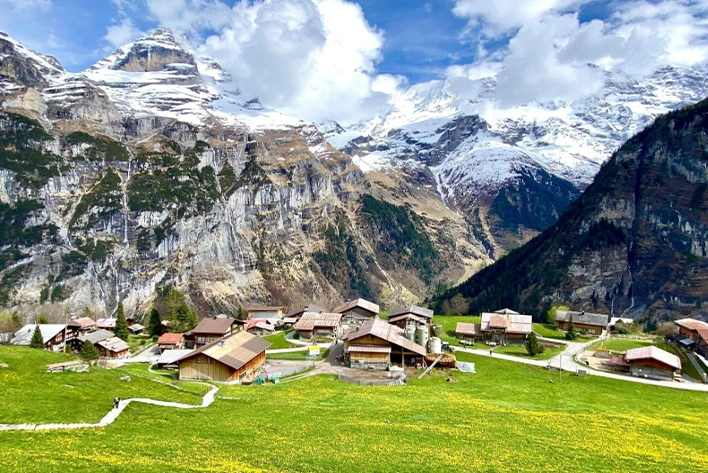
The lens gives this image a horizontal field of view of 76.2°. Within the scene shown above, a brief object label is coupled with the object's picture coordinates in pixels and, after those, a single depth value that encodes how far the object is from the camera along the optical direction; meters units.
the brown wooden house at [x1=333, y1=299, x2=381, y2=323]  115.56
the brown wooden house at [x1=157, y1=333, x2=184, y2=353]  93.88
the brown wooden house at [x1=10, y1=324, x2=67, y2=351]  90.78
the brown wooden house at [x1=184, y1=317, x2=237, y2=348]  96.50
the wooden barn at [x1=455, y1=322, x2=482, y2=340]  98.50
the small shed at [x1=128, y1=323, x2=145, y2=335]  129.00
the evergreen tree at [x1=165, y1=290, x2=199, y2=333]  114.19
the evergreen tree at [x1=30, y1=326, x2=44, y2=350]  82.16
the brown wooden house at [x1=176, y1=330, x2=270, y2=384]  60.72
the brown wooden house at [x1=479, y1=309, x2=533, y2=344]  95.25
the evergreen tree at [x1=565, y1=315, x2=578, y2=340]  102.62
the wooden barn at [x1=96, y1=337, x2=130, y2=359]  92.00
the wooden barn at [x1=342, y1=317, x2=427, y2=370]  70.50
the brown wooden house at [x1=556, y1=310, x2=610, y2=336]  114.62
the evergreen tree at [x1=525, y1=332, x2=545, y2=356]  81.62
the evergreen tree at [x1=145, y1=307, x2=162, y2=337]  115.25
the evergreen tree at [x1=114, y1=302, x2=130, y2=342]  108.32
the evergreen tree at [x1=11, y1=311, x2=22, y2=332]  111.66
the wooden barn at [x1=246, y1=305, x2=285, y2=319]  138.25
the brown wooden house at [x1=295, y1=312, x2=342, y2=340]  98.52
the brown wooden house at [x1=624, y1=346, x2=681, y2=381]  68.12
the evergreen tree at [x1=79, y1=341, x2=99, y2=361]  72.44
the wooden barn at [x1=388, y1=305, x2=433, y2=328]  106.42
